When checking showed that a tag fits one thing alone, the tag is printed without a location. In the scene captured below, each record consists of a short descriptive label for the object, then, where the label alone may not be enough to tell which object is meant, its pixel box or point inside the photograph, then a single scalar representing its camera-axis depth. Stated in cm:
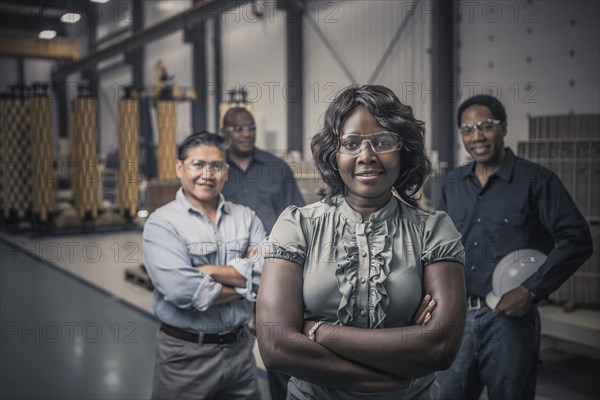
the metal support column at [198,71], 1345
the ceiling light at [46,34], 1331
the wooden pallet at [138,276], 730
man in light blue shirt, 254
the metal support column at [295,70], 1086
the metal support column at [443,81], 723
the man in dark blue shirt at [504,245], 263
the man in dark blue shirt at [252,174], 346
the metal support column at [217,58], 1335
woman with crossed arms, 150
